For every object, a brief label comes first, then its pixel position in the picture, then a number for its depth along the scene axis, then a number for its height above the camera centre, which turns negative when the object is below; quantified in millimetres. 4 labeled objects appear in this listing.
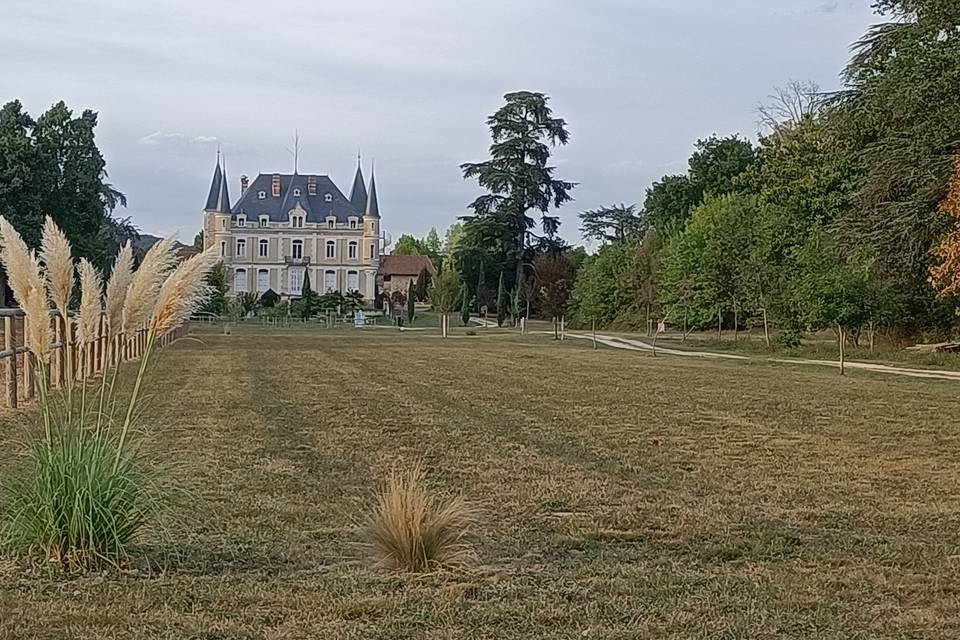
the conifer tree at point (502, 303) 73500 -185
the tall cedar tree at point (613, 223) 97375 +6704
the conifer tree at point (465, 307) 72562 -492
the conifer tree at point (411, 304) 82438 -435
